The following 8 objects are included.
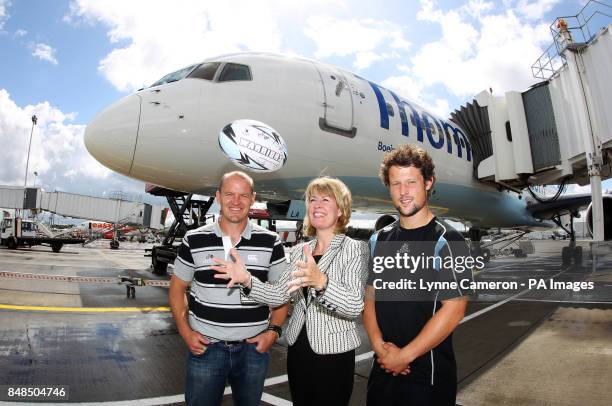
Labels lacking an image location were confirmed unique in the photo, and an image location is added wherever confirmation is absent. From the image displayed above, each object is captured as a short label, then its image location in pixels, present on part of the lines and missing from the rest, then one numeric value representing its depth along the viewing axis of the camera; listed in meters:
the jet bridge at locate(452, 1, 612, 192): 8.67
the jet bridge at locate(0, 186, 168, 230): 41.88
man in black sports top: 1.80
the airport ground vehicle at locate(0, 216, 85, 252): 22.72
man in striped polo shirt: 2.15
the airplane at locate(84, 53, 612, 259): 5.19
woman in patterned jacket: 1.76
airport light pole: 46.16
